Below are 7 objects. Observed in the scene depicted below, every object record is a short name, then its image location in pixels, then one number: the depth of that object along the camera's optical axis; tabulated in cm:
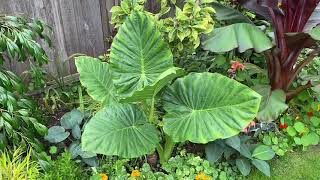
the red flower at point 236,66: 210
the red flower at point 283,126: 221
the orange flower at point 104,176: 184
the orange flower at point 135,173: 186
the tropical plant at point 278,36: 195
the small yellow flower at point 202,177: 186
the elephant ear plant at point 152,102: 168
